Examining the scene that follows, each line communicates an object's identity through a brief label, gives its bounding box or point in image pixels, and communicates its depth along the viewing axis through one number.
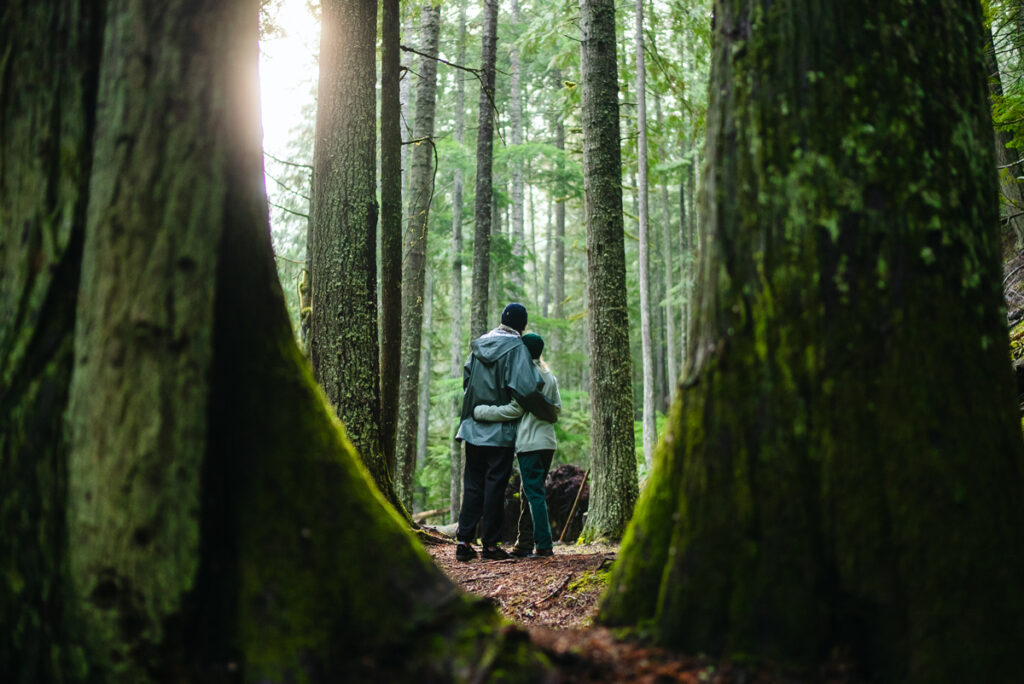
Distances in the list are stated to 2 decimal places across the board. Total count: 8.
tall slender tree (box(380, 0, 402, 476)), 7.80
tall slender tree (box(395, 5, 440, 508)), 11.12
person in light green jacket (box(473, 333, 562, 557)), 6.98
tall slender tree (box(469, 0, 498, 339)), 13.52
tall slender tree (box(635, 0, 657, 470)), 13.84
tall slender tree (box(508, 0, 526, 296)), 26.25
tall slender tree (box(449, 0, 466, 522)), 15.86
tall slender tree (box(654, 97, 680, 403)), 26.80
